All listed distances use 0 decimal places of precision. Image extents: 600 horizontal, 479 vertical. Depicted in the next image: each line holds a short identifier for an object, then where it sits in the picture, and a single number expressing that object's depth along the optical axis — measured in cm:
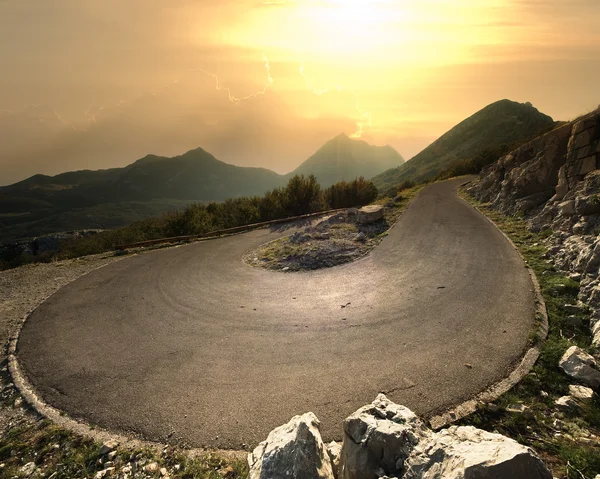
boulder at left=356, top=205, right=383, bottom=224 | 2009
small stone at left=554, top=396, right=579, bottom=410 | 511
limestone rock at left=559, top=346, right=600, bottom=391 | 558
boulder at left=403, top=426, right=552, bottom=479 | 274
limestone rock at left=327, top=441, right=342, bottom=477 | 389
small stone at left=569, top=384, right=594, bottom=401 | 529
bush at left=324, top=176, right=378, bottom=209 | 3506
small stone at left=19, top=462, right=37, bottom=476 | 460
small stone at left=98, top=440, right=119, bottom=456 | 488
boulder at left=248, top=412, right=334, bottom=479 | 335
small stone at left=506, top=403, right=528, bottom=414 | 509
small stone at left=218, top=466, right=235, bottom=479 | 439
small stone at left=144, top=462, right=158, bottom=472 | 457
